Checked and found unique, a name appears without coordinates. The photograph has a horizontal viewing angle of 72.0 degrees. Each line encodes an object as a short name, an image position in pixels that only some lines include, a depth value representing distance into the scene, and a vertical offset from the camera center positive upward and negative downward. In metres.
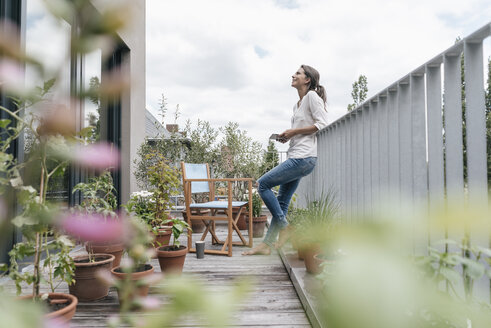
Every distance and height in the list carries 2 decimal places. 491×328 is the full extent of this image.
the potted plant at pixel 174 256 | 2.44 -0.55
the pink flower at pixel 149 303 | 0.22 -0.08
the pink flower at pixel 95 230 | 0.28 -0.04
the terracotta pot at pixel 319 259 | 2.05 -0.49
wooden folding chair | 3.12 -0.25
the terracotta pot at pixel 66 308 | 1.15 -0.47
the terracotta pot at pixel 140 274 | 1.79 -0.55
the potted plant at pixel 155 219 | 3.06 -0.35
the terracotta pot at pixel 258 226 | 4.03 -0.56
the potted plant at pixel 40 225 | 0.24 -0.12
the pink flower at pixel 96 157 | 0.26 +0.02
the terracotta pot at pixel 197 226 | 4.42 -0.61
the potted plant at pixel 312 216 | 2.17 -0.28
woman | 2.83 +0.30
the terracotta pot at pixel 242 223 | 4.43 -0.58
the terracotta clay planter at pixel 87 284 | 1.99 -0.61
